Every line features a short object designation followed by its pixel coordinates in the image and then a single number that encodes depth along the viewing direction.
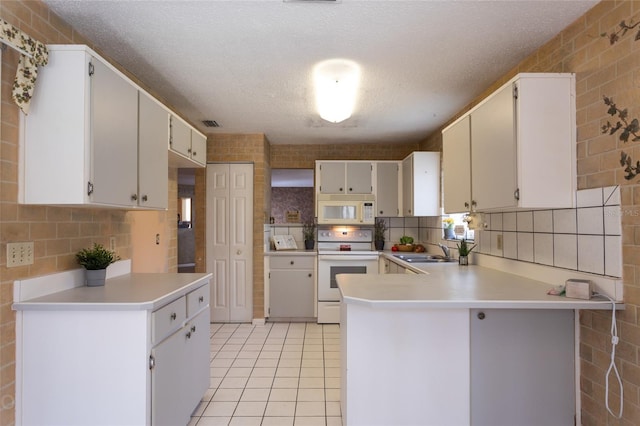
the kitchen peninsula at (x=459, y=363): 1.80
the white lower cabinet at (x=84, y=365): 1.62
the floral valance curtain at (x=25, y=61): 1.51
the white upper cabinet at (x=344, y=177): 4.60
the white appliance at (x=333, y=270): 4.33
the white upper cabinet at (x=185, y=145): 2.65
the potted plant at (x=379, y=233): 4.80
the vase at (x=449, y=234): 3.77
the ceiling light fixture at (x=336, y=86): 2.46
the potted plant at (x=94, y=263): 2.05
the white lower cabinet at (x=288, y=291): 4.40
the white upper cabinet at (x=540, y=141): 1.88
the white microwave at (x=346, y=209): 4.55
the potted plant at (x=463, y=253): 3.04
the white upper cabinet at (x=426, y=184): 4.04
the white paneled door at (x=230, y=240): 4.38
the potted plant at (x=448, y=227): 3.83
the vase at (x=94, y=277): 2.05
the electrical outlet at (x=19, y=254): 1.60
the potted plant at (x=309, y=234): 4.75
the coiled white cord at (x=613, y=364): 1.59
